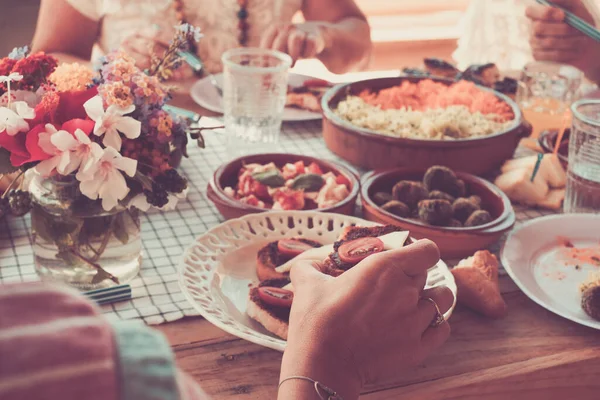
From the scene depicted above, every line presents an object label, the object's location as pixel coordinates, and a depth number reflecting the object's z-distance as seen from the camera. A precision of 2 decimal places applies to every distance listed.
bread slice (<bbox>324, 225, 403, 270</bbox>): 0.95
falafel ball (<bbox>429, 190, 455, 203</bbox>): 1.29
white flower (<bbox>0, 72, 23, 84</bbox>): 0.94
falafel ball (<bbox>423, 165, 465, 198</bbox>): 1.34
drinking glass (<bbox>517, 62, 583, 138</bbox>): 1.86
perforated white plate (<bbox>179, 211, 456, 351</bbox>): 0.98
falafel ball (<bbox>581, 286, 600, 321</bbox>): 1.08
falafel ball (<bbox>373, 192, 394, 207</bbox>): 1.33
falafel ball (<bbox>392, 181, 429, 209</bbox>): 1.30
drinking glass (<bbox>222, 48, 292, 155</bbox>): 1.58
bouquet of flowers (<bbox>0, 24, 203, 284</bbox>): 0.94
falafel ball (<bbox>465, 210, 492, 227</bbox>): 1.24
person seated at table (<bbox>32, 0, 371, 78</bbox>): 1.98
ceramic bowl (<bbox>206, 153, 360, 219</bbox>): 1.27
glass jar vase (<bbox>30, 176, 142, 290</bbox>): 1.02
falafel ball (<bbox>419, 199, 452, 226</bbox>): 1.22
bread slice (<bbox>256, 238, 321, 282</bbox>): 1.10
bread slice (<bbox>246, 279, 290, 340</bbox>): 0.97
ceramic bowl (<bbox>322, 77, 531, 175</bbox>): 1.50
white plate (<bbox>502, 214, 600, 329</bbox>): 1.13
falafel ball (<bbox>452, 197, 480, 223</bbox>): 1.27
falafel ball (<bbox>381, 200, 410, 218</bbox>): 1.27
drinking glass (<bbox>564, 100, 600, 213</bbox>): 1.35
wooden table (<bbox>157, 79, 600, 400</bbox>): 0.94
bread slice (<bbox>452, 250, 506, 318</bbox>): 1.09
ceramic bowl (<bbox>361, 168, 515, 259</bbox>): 1.20
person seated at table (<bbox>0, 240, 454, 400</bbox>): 0.29
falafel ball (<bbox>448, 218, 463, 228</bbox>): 1.24
